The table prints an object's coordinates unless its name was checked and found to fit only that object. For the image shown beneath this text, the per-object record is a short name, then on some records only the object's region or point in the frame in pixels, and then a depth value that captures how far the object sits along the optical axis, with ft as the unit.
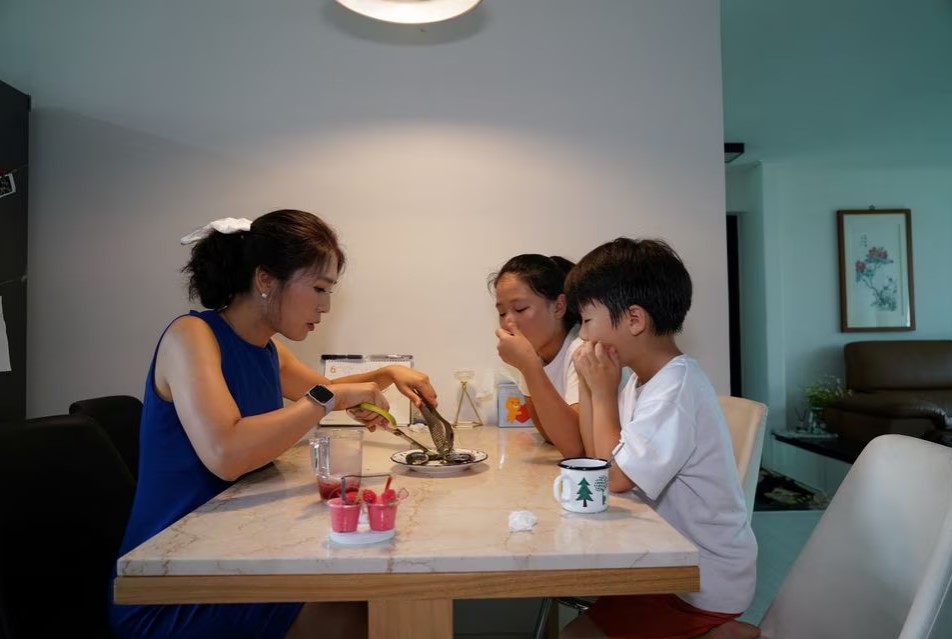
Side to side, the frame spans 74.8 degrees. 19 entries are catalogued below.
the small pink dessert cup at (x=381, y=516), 2.79
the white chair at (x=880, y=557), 2.51
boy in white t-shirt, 3.42
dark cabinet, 6.52
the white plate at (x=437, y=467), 4.21
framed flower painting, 17.78
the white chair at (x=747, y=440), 4.66
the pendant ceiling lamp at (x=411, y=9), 5.36
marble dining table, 2.55
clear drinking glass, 3.52
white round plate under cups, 2.72
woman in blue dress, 3.47
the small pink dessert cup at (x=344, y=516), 2.75
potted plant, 16.20
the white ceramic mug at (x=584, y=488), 3.11
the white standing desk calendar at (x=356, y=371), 6.69
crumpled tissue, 2.90
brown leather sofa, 13.99
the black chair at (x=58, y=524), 3.38
